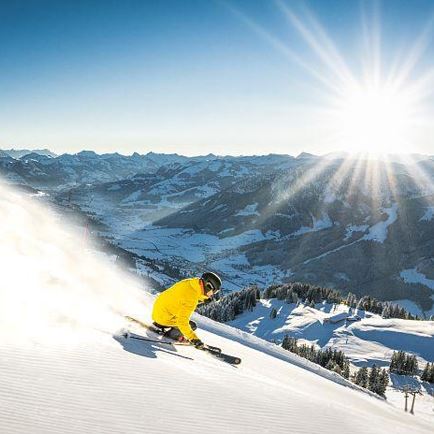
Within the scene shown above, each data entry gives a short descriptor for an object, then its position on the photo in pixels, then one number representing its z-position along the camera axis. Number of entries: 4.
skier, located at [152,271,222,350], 14.67
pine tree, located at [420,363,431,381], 86.69
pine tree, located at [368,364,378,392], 69.43
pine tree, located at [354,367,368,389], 70.12
